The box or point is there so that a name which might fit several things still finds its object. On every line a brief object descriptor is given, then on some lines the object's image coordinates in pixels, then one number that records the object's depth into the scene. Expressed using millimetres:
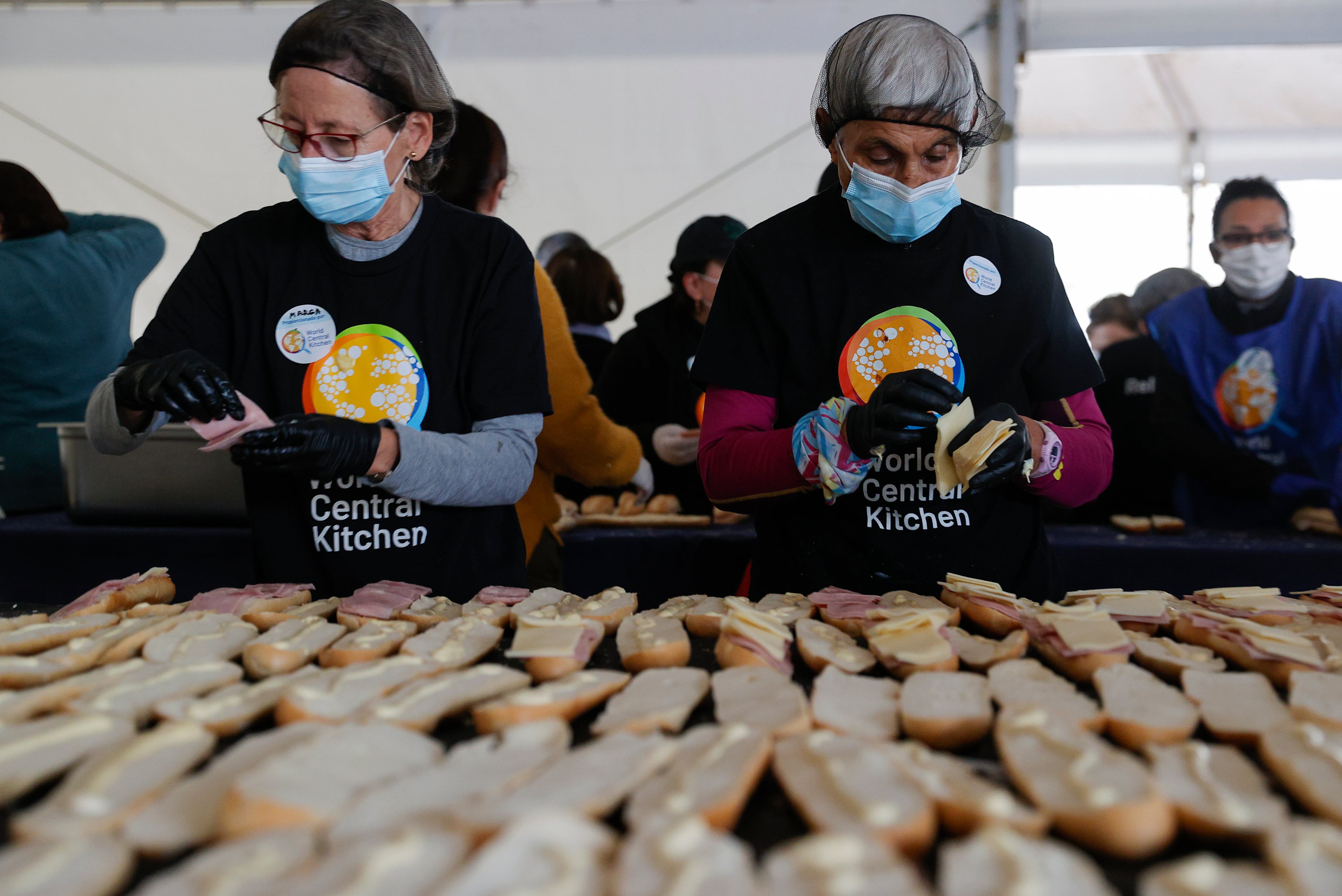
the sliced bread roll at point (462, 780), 737
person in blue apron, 3174
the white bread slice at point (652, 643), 1189
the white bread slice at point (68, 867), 633
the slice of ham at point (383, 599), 1422
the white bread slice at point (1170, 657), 1144
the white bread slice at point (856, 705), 964
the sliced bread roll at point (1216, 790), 721
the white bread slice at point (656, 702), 961
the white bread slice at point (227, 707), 952
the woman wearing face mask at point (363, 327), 1670
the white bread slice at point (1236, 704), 937
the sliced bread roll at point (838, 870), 616
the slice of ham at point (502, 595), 1541
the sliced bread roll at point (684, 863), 621
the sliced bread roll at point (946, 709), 938
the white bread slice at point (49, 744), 815
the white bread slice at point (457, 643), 1192
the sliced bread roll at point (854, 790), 707
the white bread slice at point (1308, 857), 626
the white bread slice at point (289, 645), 1146
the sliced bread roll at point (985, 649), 1185
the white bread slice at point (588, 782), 720
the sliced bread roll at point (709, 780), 739
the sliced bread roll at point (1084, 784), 706
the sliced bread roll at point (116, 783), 718
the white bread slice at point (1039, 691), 981
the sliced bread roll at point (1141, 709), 923
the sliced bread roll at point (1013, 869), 620
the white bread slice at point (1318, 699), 963
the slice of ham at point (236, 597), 1475
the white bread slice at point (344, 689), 963
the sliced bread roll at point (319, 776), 716
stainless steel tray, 2553
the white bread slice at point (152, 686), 989
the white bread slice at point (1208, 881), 610
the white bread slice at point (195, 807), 716
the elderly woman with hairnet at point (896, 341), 1622
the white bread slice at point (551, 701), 955
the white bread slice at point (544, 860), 617
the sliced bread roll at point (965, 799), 716
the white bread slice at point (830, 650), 1180
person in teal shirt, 2955
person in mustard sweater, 2160
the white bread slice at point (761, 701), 946
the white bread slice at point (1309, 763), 767
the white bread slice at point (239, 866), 624
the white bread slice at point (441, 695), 959
